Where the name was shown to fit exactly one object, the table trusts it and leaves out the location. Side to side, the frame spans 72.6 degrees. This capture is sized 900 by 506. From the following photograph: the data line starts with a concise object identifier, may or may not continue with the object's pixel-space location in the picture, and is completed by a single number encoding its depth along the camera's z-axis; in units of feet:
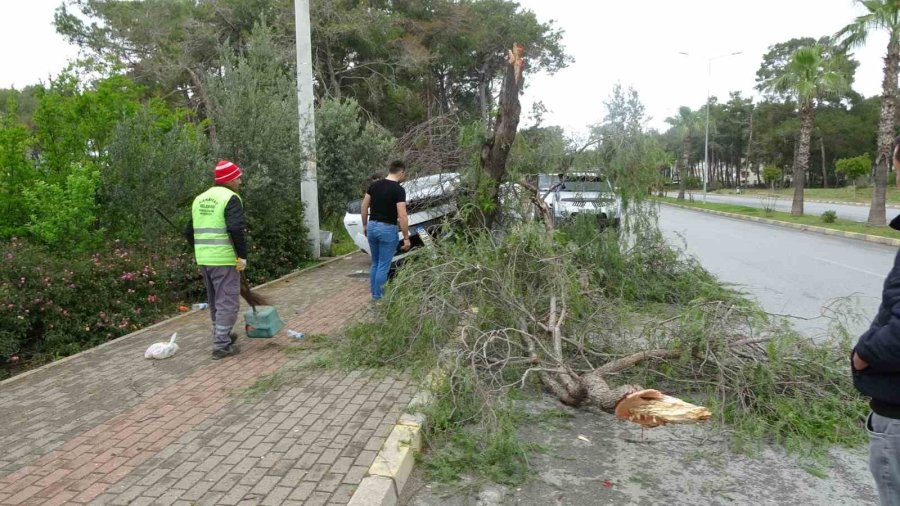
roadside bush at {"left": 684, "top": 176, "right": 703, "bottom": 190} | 157.14
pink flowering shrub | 17.87
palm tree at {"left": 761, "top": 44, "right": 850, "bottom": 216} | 77.20
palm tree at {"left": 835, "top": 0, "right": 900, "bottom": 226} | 58.54
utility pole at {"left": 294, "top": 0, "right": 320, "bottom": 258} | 34.68
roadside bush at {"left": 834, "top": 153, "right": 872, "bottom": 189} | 148.36
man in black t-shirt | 23.71
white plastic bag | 18.25
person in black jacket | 6.47
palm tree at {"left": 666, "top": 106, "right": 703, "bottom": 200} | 161.72
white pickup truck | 26.25
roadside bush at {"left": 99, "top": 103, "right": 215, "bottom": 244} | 24.48
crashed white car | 25.27
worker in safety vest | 18.11
